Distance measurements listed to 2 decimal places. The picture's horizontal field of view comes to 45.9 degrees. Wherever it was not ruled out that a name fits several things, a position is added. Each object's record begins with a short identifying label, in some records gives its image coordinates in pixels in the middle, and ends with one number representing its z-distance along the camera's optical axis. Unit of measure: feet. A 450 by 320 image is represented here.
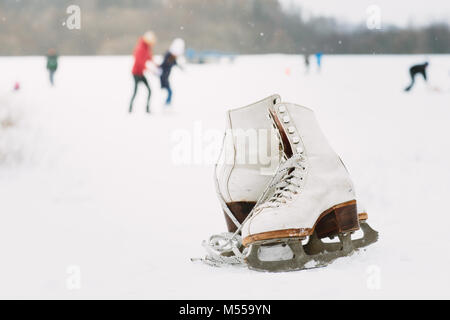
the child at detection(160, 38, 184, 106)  20.84
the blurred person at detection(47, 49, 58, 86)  26.78
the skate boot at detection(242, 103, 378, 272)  5.95
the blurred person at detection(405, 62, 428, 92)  21.59
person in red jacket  19.10
